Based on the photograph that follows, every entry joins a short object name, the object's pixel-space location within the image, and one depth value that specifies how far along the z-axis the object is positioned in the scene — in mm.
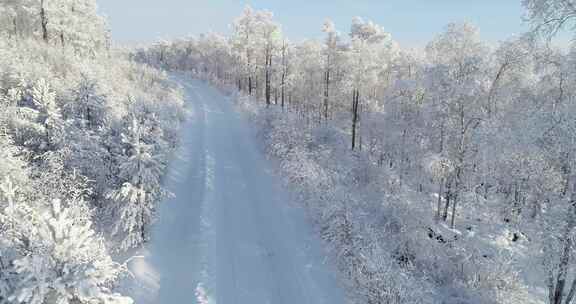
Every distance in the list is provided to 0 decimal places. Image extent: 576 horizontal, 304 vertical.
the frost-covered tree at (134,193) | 12698
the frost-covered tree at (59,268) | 6449
